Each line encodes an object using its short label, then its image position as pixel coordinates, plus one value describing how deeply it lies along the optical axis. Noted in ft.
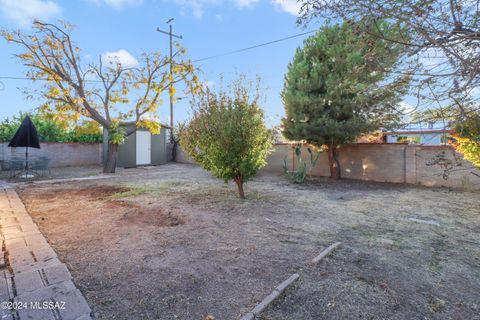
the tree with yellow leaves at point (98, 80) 31.17
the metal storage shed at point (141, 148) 45.34
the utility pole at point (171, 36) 55.21
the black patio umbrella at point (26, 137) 27.84
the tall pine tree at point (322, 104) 26.99
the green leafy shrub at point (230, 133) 17.57
